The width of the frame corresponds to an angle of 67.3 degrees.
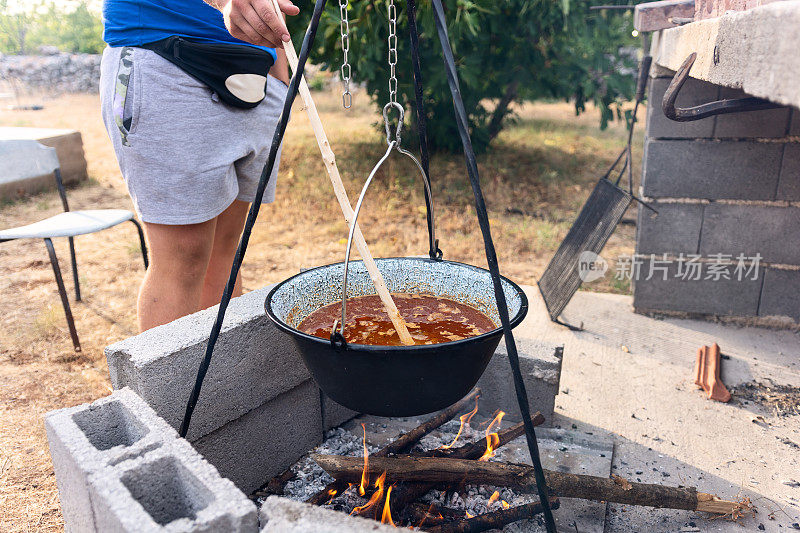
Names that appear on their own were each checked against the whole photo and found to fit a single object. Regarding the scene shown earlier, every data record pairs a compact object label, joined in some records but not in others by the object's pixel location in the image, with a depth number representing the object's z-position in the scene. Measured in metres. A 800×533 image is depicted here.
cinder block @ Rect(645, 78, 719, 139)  3.29
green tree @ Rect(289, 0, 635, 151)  5.22
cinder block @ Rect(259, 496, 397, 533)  1.17
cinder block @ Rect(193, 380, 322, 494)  2.05
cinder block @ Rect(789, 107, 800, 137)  3.25
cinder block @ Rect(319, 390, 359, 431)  2.45
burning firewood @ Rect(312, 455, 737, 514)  1.96
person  1.87
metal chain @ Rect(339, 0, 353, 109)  1.59
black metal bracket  1.90
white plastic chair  3.21
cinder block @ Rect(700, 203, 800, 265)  3.43
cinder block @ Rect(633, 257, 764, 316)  3.59
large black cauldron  1.50
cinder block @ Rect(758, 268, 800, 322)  3.51
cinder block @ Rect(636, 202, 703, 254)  3.56
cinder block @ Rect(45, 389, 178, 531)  1.33
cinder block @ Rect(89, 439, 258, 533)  1.15
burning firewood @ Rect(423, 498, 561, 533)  1.84
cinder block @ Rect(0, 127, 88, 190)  6.22
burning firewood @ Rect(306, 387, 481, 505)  2.01
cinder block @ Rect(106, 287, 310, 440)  1.78
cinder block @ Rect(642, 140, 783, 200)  3.37
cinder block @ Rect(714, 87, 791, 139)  3.27
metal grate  3.54
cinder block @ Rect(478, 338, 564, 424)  2.50
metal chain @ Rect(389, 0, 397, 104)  1.57
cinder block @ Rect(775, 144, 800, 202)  3.29
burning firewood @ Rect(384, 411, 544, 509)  1.98
